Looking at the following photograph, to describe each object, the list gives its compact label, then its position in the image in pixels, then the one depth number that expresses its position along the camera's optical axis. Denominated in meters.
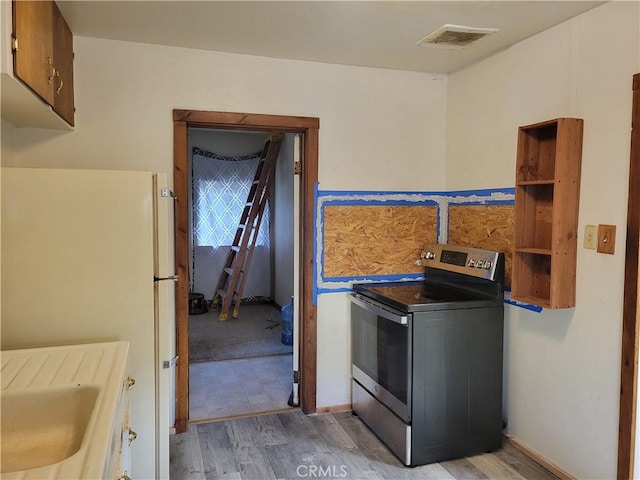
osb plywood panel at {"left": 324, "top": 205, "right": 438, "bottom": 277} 3.20
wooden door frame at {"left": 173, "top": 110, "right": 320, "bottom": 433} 2.85
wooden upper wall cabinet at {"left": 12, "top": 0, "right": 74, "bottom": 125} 1.71
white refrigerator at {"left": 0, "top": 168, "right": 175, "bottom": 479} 1.91
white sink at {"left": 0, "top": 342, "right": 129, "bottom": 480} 1.31
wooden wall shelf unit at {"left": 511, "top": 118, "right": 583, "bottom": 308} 2.28
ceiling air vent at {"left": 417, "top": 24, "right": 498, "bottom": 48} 2.48
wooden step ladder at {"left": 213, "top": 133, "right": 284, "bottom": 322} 5.75
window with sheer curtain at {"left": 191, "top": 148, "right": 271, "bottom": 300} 6.25
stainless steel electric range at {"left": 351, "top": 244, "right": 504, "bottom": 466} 2.52
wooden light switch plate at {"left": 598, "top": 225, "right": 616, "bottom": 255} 2.13
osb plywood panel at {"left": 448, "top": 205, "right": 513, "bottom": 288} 2.78
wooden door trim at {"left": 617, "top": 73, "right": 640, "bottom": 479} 2.01
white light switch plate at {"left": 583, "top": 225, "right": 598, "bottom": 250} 2.23
